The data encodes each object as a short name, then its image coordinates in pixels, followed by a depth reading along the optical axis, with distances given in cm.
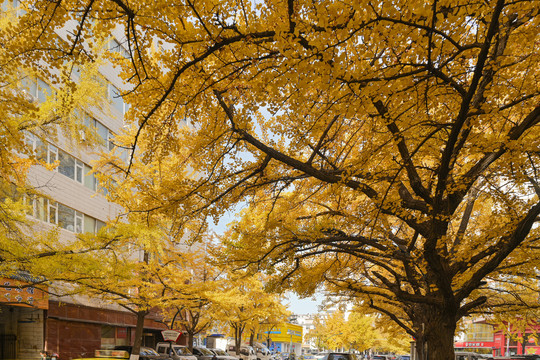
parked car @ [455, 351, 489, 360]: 2406
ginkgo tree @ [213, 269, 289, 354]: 2042
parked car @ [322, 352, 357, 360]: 1742
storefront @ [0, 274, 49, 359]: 1844
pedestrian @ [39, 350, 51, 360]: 1808
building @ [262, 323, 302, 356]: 6147
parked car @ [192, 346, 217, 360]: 2739
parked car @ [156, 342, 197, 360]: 2401
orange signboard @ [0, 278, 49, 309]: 1517
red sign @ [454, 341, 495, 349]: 5702
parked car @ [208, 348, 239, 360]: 2856
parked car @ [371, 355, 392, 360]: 3281
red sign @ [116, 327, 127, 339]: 2543
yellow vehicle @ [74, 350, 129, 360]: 1819
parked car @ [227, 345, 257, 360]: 3243
